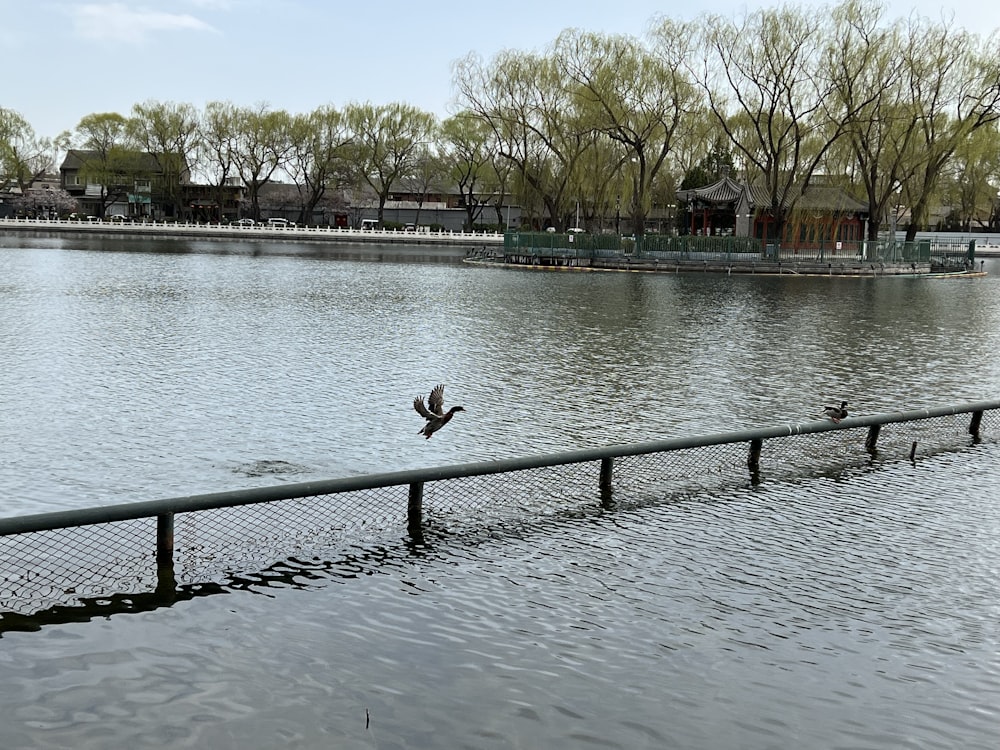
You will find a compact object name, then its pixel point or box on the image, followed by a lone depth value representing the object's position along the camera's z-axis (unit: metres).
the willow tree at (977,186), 78.00
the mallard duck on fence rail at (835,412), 14.44
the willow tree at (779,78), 61.09
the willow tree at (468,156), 111.81
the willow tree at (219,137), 116.56
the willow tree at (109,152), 120.25
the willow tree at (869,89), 61.00
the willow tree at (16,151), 119.69
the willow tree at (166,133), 117.12
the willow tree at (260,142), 115.75
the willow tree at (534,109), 69.75
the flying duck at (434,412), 11.95
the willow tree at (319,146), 116.25
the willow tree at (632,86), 64.41
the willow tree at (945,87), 62.81
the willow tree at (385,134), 115.56
